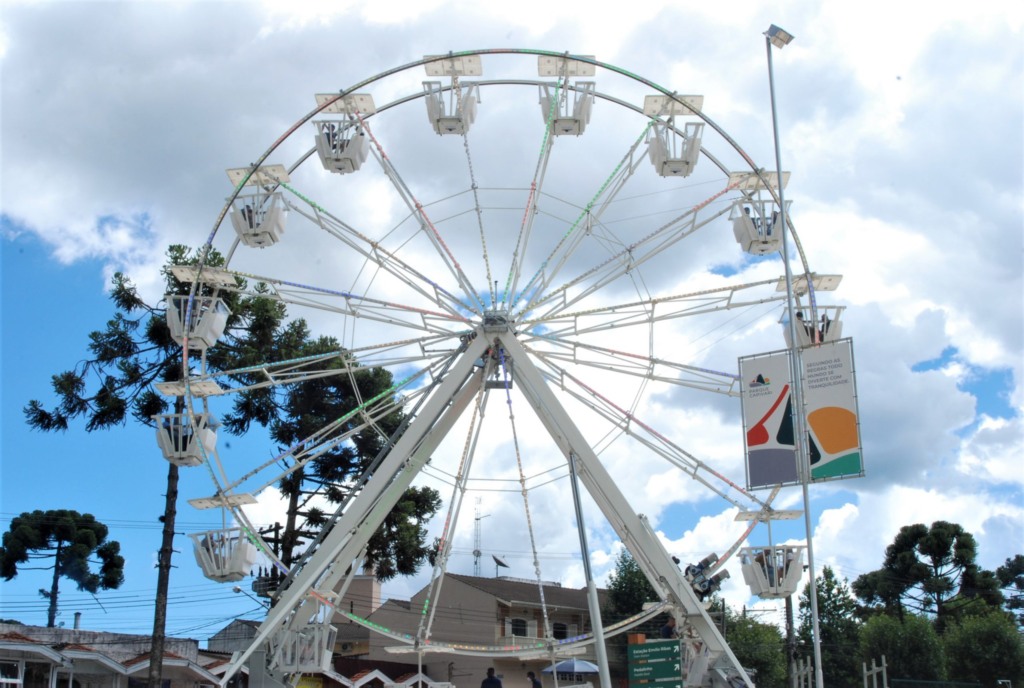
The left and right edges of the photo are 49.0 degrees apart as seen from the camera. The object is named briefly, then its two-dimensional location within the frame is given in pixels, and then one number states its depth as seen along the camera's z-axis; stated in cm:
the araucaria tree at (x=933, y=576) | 6156
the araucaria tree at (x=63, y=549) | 4231
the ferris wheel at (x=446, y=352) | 2322
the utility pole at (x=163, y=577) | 2906
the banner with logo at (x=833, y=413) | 2139
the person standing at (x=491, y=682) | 2357
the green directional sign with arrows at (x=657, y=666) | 1836
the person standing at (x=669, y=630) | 2341
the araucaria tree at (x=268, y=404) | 3291
